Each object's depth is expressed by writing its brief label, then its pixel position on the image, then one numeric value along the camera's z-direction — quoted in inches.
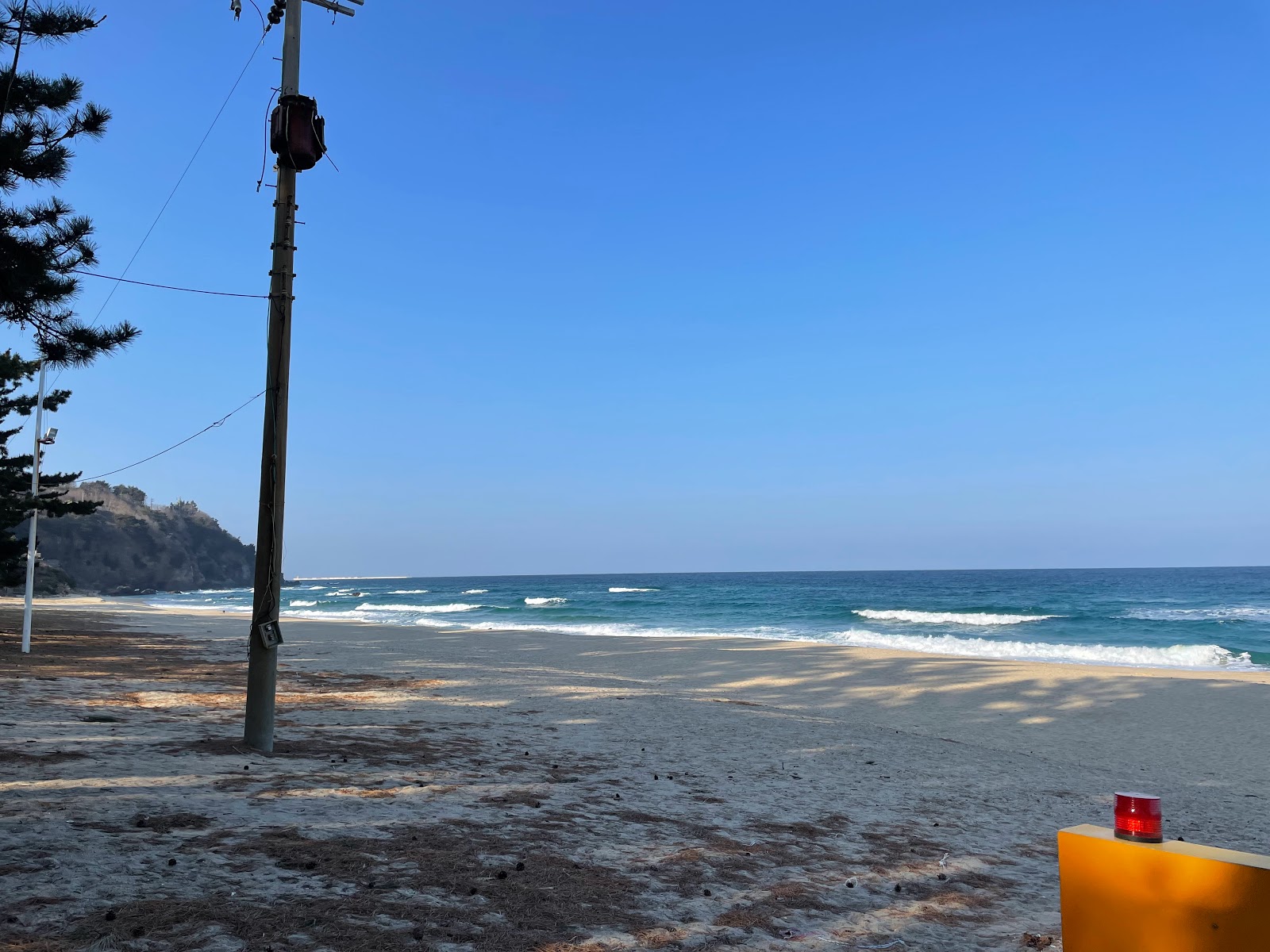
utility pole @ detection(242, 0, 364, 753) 264.2
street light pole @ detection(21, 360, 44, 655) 577.9
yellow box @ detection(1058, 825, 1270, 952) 89.5
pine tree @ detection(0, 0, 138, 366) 279.9
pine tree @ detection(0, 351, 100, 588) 705.0
